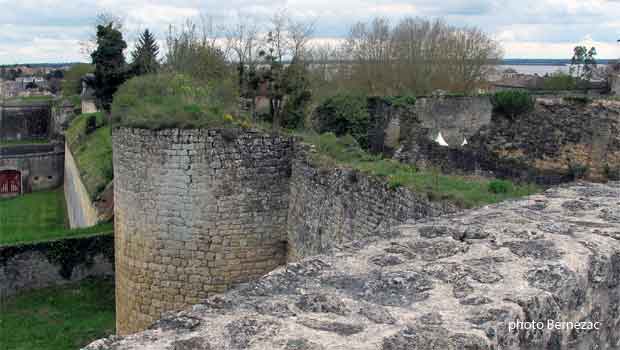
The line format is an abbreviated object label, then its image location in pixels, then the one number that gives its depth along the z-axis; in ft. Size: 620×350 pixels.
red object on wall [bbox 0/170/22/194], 131.07
